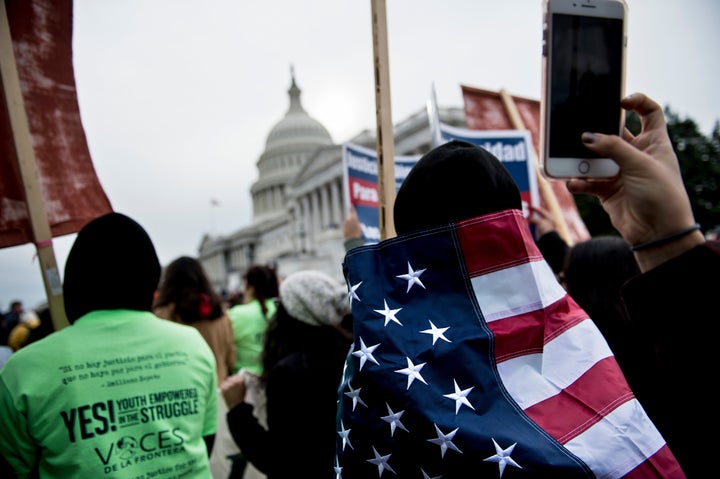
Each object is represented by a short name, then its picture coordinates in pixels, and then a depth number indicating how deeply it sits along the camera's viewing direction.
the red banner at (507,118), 5.49
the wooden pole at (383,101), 1.73
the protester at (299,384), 2.07
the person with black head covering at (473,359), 0.95
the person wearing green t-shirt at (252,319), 4.50
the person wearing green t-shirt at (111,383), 1.63
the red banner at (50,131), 2.40
